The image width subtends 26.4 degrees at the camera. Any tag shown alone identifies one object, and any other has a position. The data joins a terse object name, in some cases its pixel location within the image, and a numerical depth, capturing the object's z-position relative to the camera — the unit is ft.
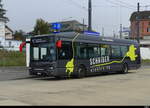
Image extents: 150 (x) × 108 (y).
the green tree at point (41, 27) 268.41
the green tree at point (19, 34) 350.07
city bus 64.34
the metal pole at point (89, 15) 102.41
